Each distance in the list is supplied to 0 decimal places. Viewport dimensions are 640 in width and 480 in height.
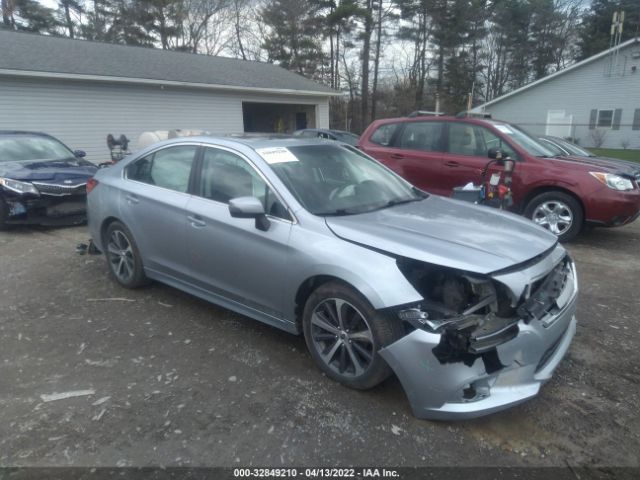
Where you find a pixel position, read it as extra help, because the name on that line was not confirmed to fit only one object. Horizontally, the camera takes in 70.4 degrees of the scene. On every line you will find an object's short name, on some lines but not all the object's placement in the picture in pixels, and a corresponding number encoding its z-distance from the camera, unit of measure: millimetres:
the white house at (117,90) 12688
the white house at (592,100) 23281
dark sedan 6848
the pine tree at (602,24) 32344
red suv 6004
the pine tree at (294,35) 30938
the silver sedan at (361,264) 2443
